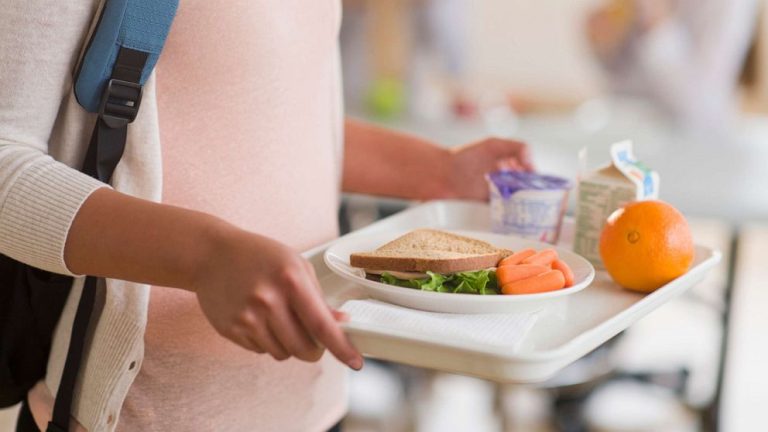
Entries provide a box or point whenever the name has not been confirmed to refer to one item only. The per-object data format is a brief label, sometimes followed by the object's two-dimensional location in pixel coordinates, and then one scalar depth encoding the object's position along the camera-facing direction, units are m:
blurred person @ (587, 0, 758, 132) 3.73
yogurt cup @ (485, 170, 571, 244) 1.43
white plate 1.20
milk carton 1.38
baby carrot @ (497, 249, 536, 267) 1.27
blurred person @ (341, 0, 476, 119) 3.64
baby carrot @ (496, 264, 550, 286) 1.23
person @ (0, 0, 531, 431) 1.09
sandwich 1.23
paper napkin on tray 1.14
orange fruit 1.29
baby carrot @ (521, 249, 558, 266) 1.26
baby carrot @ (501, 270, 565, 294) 1.22
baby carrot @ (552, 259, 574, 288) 1.25
